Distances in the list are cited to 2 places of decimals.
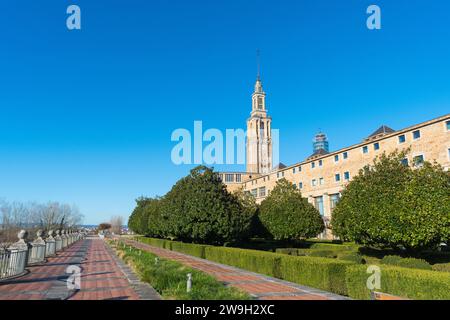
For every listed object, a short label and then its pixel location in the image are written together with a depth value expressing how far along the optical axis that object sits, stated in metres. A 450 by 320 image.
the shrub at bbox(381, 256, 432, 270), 12.93
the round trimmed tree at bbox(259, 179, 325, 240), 25.34
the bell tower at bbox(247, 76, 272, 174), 104.94
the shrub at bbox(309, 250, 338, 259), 20.86
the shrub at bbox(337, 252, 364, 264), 16.81
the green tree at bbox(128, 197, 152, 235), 53.36
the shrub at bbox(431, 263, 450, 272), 13.47
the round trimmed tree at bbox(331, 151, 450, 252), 14.04
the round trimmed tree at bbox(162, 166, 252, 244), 23.36
